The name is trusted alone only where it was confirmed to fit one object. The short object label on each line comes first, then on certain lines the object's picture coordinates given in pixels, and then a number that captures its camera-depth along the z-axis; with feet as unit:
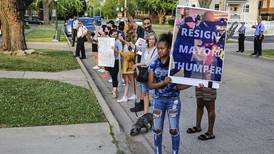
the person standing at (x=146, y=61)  21.58
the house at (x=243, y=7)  216.74
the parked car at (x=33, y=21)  212.64
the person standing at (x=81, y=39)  57.61
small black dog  21.59
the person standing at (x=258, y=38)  68.80
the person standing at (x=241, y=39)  75.77
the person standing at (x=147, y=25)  25.27
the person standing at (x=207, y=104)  20.20
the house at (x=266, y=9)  213.25
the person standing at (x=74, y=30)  77.97
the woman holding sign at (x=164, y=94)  15.90
